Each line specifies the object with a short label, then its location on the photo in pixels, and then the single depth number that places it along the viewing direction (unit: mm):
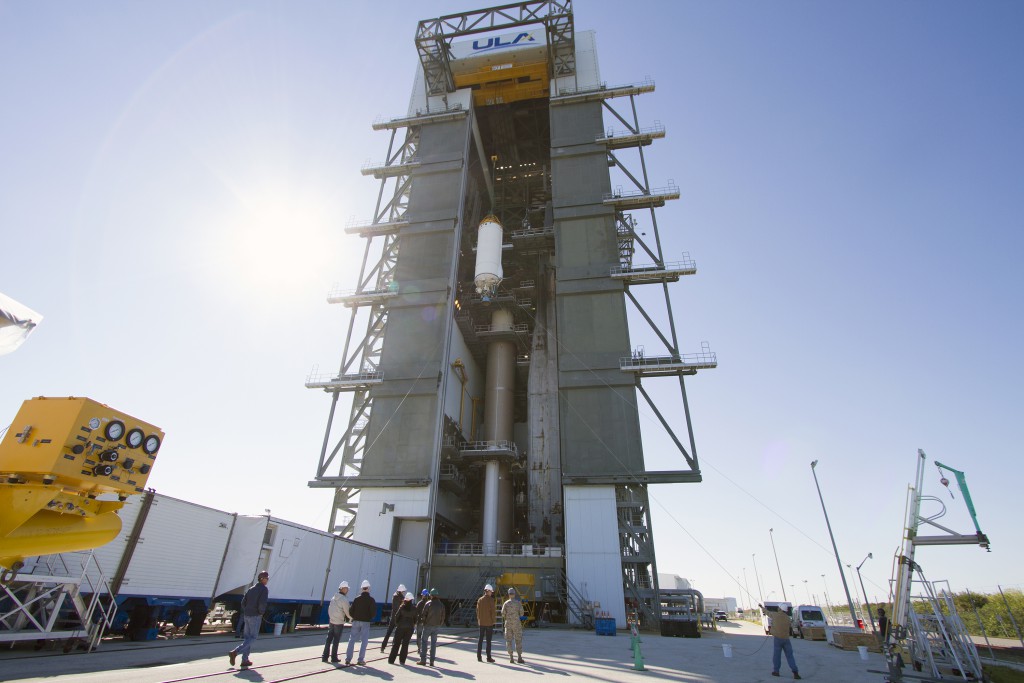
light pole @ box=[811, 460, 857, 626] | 25997
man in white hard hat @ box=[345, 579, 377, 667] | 9234
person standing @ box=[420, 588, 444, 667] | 10172
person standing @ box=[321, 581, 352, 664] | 9359
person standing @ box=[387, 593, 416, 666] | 10000
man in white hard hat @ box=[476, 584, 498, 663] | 11047
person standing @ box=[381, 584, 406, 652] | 10785
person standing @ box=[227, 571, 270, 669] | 8102
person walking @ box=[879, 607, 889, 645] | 16220
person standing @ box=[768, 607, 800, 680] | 10547
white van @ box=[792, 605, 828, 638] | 26688
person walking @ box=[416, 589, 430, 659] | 10466
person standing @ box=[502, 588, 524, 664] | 11141
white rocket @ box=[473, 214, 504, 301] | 33625
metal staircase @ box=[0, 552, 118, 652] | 8859
